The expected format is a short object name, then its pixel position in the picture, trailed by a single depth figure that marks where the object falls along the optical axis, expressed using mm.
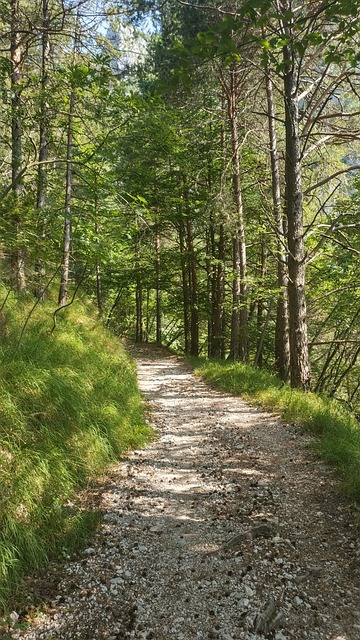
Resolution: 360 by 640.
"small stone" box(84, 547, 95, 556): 3387
